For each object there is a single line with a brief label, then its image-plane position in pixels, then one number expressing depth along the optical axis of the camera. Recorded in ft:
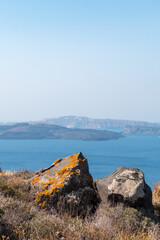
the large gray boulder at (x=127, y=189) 47.88
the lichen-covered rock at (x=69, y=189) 47.55
